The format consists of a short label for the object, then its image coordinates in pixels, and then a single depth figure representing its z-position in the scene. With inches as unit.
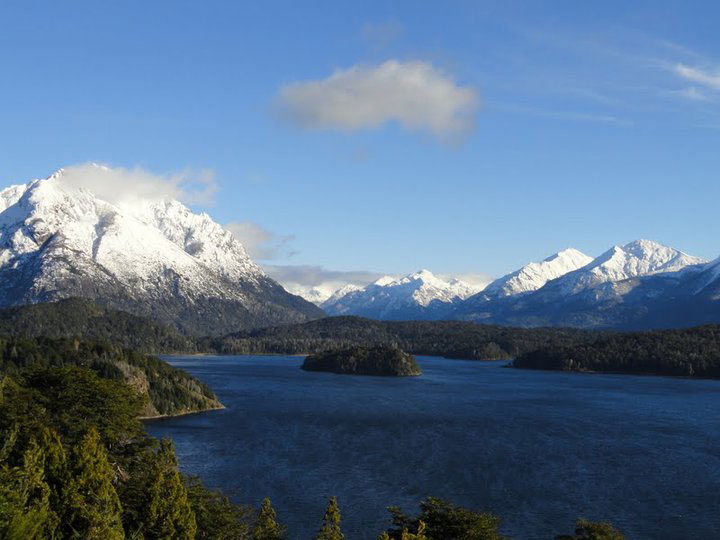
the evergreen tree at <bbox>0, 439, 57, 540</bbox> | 1780.3
